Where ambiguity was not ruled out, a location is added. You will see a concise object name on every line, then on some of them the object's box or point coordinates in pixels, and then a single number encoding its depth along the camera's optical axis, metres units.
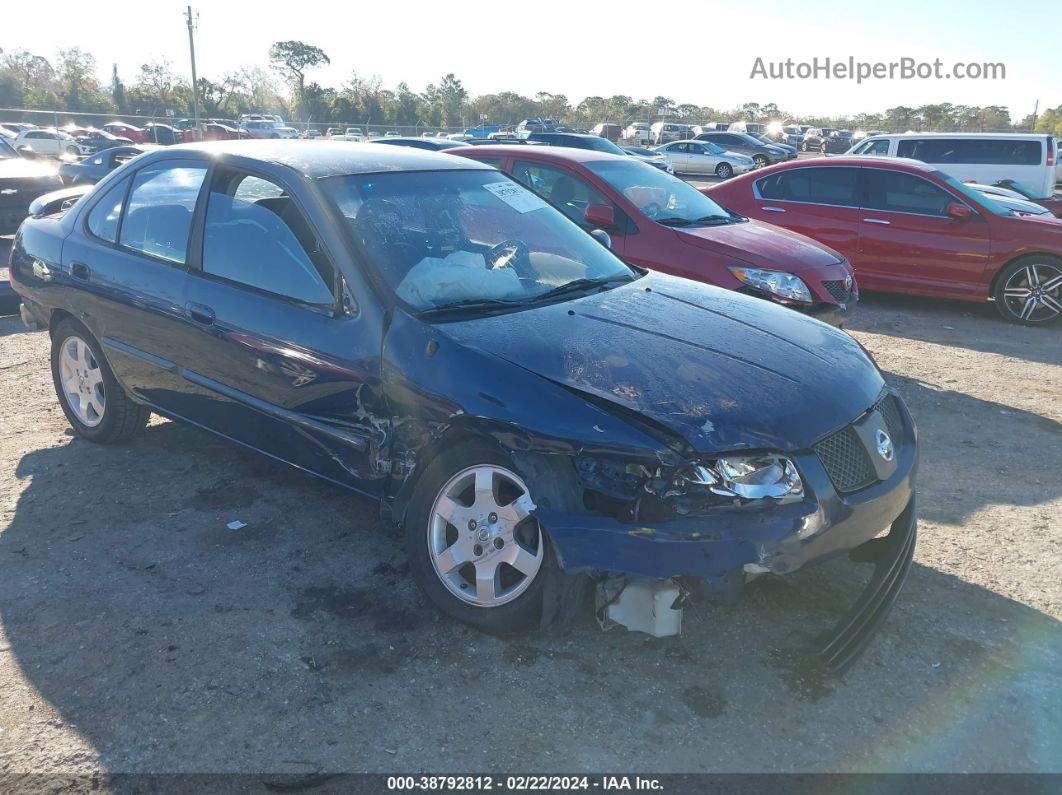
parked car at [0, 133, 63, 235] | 11.84
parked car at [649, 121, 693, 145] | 49.31
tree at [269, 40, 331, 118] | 88.31
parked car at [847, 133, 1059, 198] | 15.94
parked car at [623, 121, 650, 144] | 51.38
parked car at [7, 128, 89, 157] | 33.38
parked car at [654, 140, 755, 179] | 32.47
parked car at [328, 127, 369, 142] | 33.78
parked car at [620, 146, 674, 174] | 25.23
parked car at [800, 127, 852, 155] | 40.96
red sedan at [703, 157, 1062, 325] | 8.77
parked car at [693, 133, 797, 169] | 34.72
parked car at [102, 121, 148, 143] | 37.82
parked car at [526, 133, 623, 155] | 20.11
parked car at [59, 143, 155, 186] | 15.52
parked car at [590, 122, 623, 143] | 46.34
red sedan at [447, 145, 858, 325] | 6.54
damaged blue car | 2.83
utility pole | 44.11
